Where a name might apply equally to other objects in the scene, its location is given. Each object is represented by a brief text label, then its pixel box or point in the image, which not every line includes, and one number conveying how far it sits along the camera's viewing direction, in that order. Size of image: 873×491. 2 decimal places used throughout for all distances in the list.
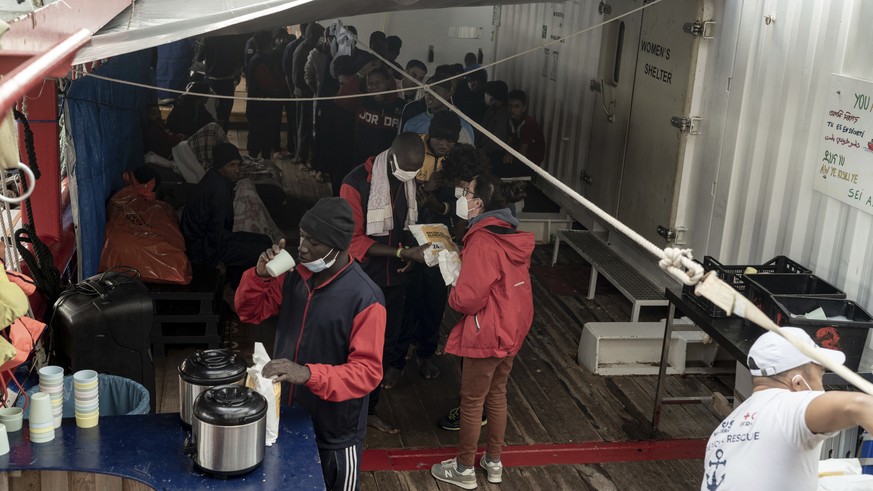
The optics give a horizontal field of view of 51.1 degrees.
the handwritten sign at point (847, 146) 4.77
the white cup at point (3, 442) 3.42
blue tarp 5.72
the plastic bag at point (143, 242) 6.42
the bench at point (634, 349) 6.71
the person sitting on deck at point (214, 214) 6.94
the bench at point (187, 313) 6.47
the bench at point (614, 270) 7.17
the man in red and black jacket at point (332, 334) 3.74
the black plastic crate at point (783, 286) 5.07
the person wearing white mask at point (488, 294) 4.86
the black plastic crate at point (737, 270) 5.36
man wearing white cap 2.99
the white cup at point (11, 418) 3.55
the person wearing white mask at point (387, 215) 5.42
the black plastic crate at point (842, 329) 4.63
